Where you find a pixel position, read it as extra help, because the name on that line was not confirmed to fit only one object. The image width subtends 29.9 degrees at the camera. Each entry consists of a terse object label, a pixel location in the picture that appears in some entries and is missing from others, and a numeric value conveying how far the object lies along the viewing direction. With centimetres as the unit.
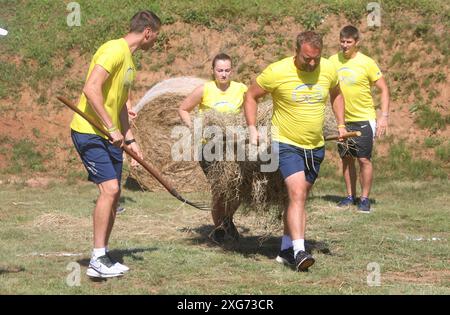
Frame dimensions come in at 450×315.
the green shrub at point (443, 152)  1394
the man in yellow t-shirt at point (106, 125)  682
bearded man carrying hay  739
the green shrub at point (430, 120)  1464
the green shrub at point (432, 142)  1424
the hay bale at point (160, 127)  1269
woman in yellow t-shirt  836
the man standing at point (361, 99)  1079
